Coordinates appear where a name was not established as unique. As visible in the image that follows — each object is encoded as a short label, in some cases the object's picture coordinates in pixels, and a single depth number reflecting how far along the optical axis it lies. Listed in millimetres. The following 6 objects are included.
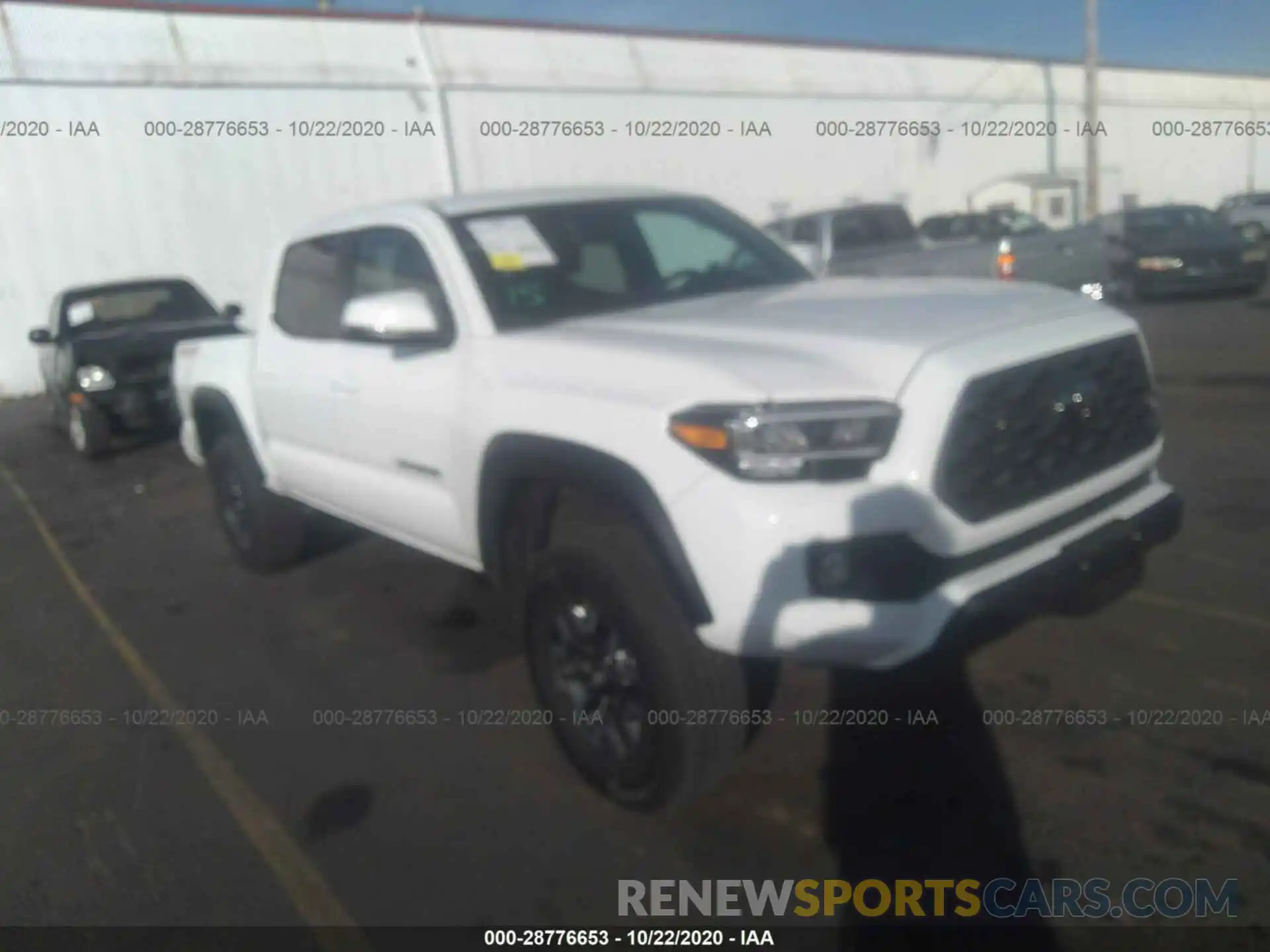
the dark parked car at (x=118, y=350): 10250
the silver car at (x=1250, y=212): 24688
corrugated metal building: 17406
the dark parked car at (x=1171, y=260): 14430
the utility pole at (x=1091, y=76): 24047
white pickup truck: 2930
